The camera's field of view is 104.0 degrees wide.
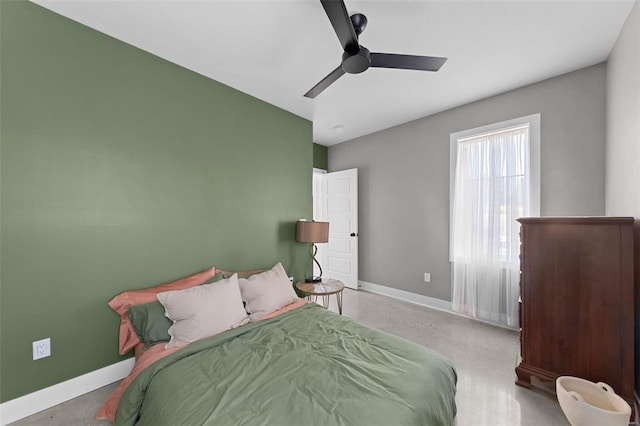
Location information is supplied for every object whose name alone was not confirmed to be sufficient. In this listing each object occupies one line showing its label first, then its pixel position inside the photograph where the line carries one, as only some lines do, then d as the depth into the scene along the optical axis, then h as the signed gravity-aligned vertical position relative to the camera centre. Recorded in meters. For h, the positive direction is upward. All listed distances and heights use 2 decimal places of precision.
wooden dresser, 1.64 -0.65
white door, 4.45 -0.25
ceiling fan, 1.48 +1.03
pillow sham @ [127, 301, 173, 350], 1.80 -0.81
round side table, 2.67 -0.87
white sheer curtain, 2.80 -0.13
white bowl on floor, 1.34 -1.15
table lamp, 3.04 -0.27
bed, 1.09 -0.88
